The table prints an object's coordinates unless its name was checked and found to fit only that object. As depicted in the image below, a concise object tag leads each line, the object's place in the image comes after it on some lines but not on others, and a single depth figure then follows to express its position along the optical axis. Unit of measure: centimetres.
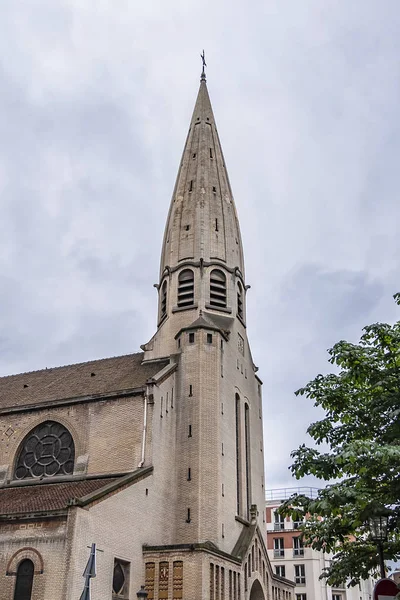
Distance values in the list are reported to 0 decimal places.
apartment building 5741
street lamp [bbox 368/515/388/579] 1339
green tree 1284
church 2444
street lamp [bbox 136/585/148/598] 2180
